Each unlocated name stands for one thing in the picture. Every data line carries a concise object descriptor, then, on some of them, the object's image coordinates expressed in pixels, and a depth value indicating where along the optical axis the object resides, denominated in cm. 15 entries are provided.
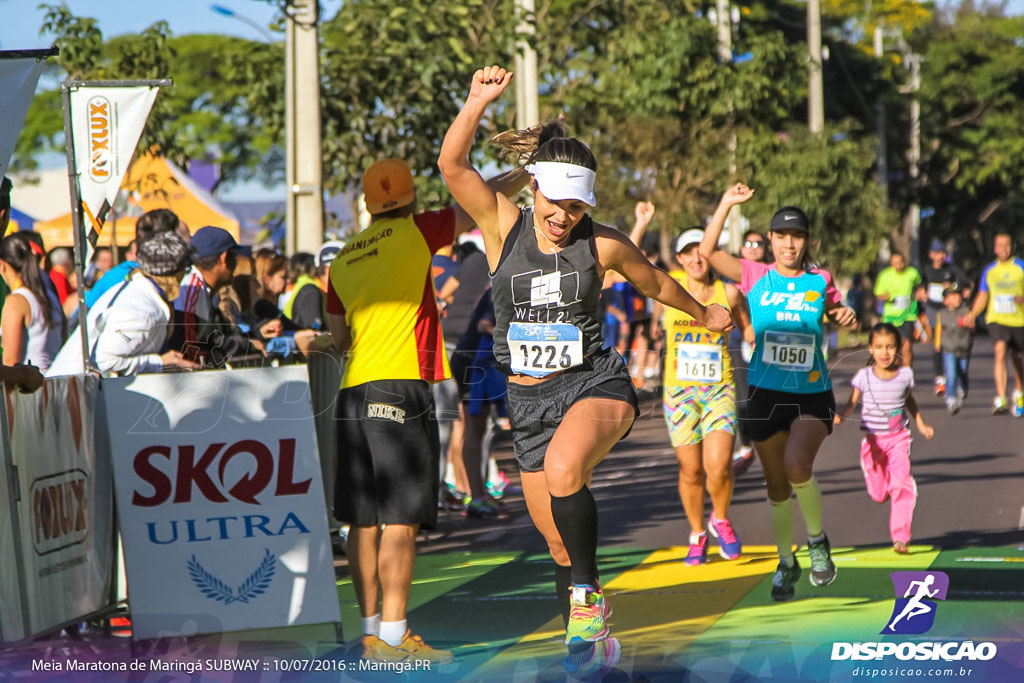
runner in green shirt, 3709
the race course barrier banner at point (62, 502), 1152
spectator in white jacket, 1318
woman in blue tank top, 1520
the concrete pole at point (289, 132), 2616
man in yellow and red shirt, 1241
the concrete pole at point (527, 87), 3532
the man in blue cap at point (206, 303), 1412
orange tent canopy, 3691
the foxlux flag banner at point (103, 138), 1442
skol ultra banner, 1265
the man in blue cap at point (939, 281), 3900
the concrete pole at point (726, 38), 6366
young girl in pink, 1756
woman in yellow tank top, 1723
